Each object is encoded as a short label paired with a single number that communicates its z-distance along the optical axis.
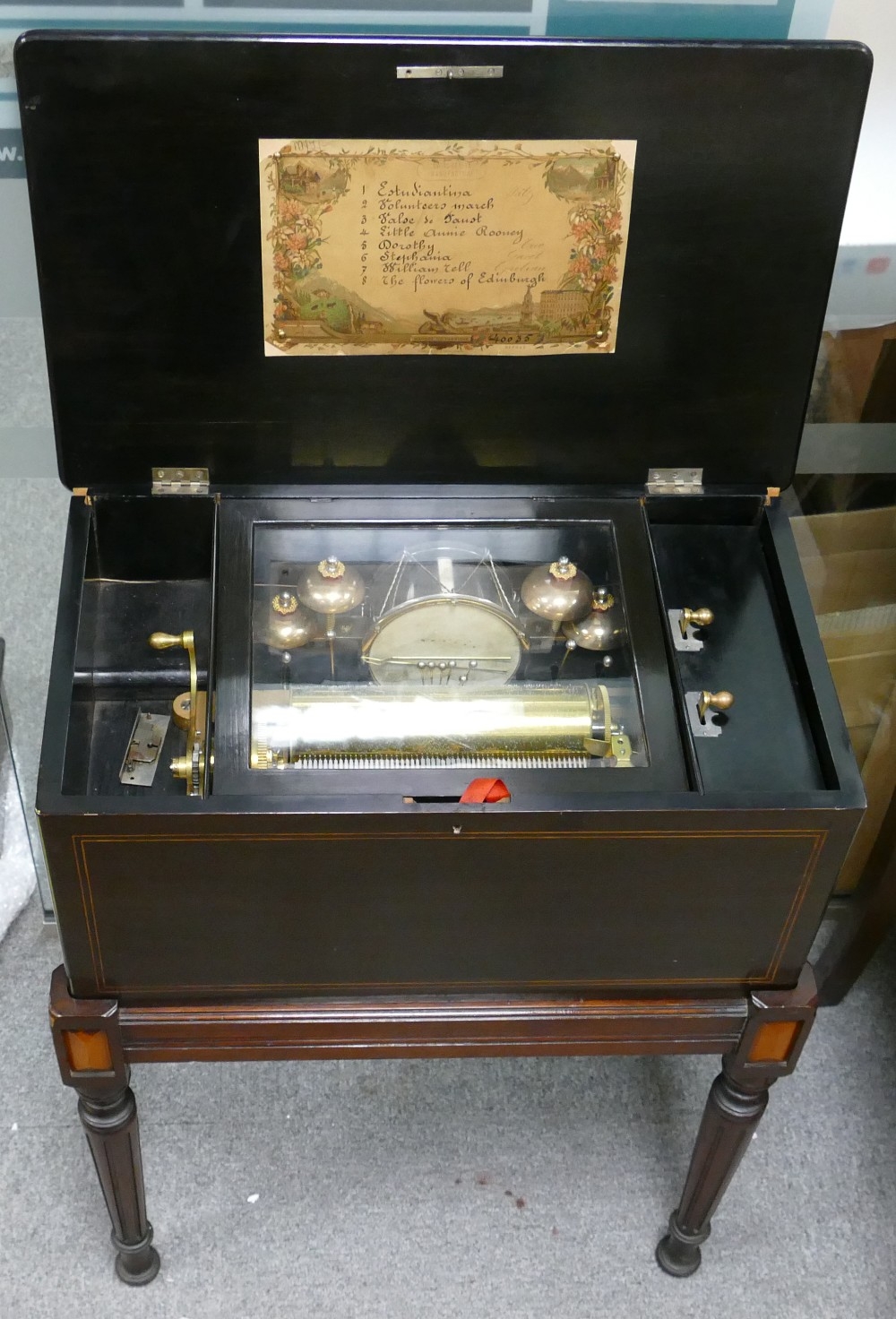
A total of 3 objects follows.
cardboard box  1.90
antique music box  1.24
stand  1.36
